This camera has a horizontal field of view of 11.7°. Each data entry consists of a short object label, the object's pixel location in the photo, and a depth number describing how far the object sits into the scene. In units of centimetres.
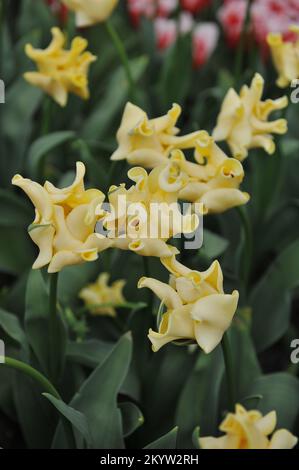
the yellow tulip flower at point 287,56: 122
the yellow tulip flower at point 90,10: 129
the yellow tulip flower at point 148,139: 108
